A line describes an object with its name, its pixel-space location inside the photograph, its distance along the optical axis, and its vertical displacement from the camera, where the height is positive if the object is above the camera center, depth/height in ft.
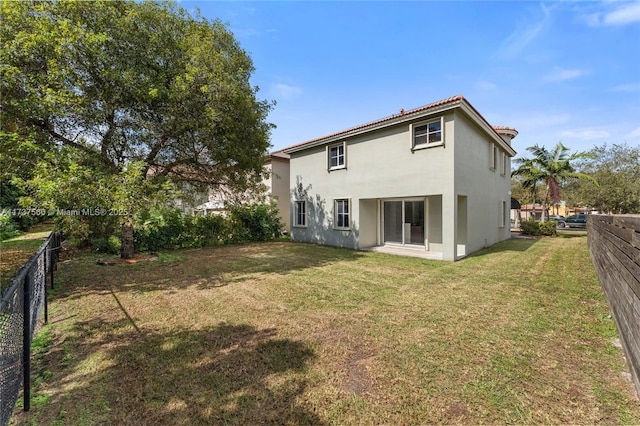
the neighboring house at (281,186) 71.36 +6.81
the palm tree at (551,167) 68.44 +10.30
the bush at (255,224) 54.65 -2.22
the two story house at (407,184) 34.88 +4.07
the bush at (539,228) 65.82 -4.37
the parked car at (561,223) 107.40 -5.36
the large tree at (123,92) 24.80 +11.88
